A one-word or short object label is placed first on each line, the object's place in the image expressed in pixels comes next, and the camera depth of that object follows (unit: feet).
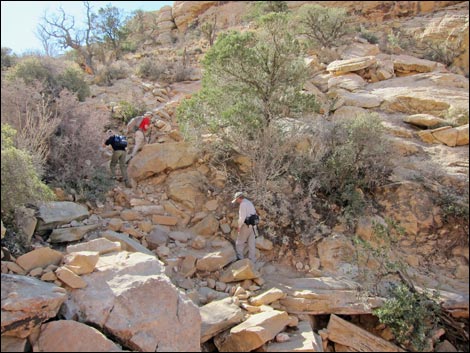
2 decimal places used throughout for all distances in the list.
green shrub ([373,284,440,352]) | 15.92
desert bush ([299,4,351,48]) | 47.19
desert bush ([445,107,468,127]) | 26.89
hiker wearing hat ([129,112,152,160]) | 25.50
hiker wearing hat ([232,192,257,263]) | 19.84
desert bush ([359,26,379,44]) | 53.06
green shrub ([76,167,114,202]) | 21.09
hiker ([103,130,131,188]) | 23.32
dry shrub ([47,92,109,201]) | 21.59
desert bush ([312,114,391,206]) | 23.34
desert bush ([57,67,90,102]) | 29.58
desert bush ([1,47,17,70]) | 37.28
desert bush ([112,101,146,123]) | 29.37
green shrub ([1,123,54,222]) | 14.70
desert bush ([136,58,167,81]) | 41.35
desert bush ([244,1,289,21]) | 61.57
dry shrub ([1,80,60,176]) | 19.26
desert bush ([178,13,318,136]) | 24.44
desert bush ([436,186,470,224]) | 21.03
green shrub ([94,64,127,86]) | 39.11
